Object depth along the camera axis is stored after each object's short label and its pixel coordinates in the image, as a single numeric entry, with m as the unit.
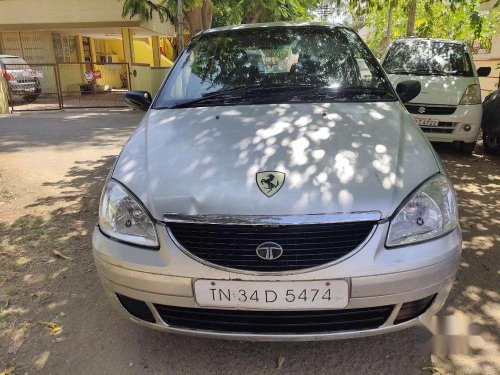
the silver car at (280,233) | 1.86
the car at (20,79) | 13.24
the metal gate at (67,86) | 13.42
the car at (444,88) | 6.14
